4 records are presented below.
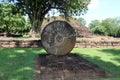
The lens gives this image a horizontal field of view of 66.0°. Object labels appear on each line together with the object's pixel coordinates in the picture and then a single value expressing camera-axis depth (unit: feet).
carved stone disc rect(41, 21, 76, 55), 15.04
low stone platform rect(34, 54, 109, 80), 10.75
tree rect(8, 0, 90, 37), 40.03
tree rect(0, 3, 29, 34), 54.38
